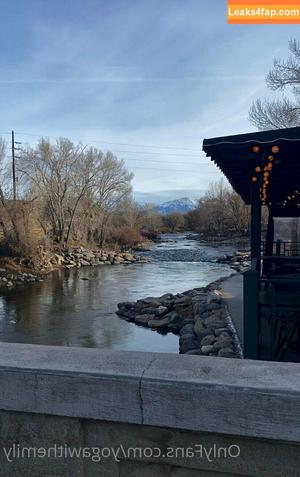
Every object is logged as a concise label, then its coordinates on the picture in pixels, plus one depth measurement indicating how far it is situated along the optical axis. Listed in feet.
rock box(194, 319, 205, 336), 35.35
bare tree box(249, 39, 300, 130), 70.54
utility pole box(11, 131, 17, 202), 99.47
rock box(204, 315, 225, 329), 33.45
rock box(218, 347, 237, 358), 25.11
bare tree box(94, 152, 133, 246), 134.62
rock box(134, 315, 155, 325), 43.91
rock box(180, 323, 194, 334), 37.62
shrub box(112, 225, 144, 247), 140.36
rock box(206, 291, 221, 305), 41.68
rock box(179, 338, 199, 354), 33.11
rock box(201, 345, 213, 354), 28.29
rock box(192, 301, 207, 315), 40.89
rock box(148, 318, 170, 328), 43.06
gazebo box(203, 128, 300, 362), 14.40
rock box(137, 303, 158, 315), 46.26
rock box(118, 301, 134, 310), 48.67
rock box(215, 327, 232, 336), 30.83
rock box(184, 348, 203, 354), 30.39
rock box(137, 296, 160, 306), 48.88
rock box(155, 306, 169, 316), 45.72
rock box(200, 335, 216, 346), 30.60
